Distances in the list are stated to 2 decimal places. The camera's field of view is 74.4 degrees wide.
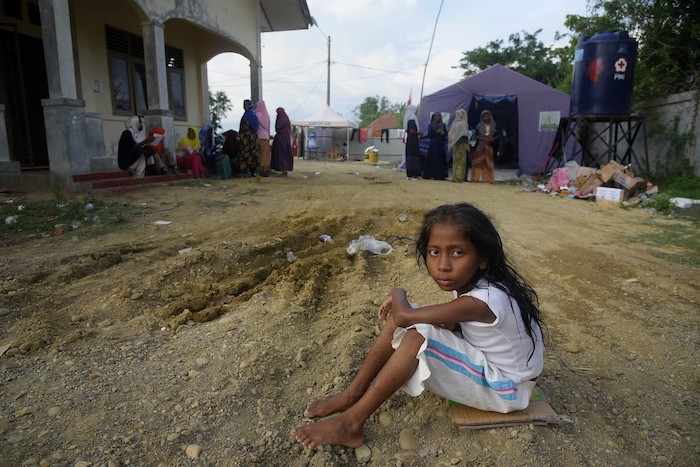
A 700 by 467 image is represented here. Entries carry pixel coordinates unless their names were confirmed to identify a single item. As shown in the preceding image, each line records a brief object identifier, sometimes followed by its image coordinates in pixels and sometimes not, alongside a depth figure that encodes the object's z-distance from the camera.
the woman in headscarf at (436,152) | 11.20
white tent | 21.62
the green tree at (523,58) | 23.58
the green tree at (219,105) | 19.17
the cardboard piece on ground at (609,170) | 7.81
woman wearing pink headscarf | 10.55
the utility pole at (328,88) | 30.95
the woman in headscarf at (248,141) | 10.16
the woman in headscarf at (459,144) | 10.91
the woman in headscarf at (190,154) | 9.44
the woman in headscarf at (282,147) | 11.05
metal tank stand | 9.32
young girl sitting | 1.64
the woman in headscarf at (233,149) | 10.22
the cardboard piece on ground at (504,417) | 1.73
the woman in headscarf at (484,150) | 10.59
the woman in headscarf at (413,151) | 11.86
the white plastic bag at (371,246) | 4.12
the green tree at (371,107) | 48.71
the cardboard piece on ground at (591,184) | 7.97
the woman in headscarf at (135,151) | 7.80
